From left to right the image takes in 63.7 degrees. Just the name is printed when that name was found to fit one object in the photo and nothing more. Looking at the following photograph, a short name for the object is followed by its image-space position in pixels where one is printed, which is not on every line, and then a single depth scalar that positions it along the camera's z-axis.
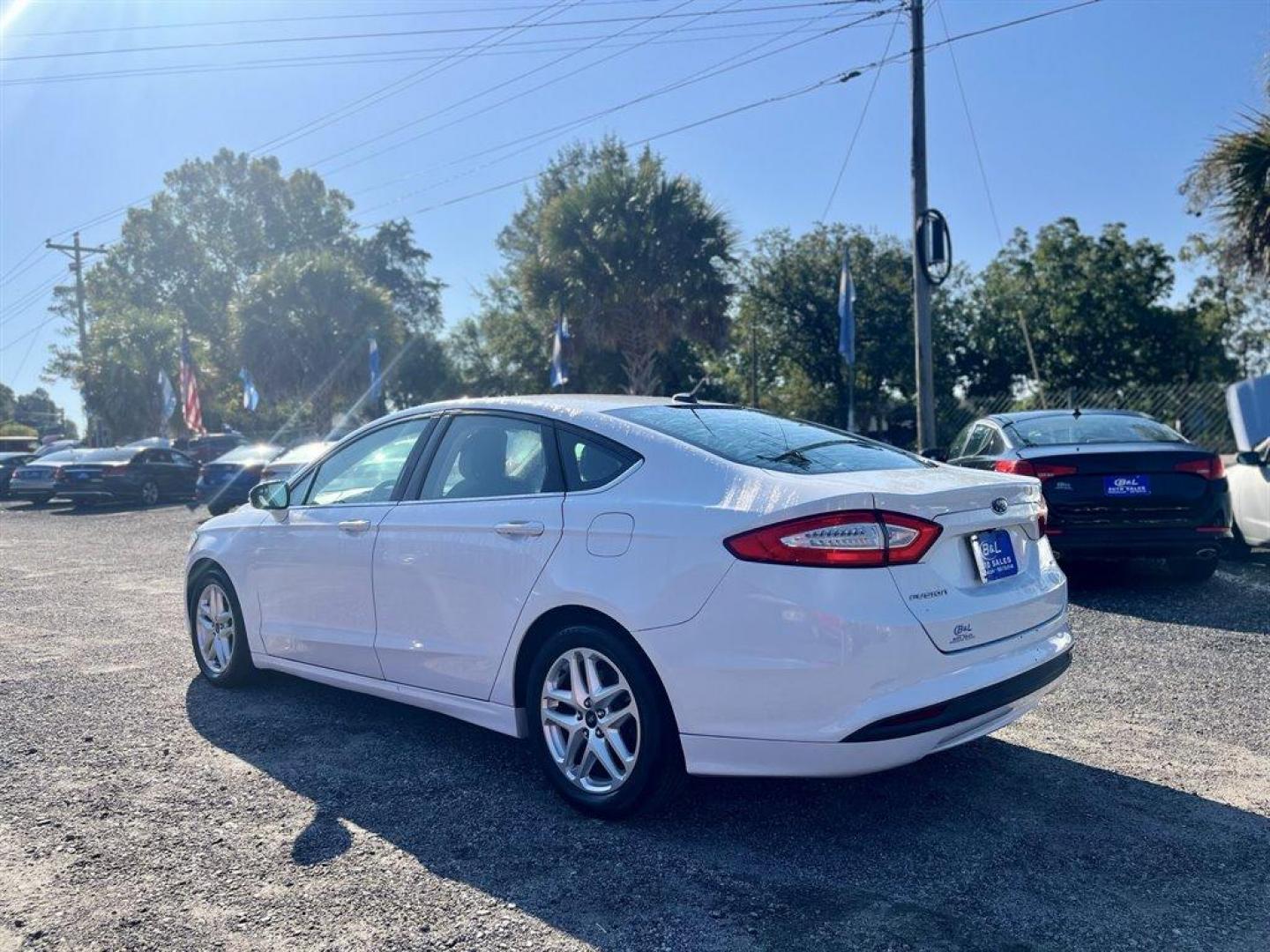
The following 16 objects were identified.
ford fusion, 3.22
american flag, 29.16
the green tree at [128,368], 40.69
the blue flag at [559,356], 24.47
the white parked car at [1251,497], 8.66
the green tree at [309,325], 33.56
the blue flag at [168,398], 34.69
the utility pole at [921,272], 14.73
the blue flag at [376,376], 29.77
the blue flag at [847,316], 18.28
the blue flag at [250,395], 35.03
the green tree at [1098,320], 31.48
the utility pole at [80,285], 41.41
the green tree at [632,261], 24.22
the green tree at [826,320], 31.66
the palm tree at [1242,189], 12.72
